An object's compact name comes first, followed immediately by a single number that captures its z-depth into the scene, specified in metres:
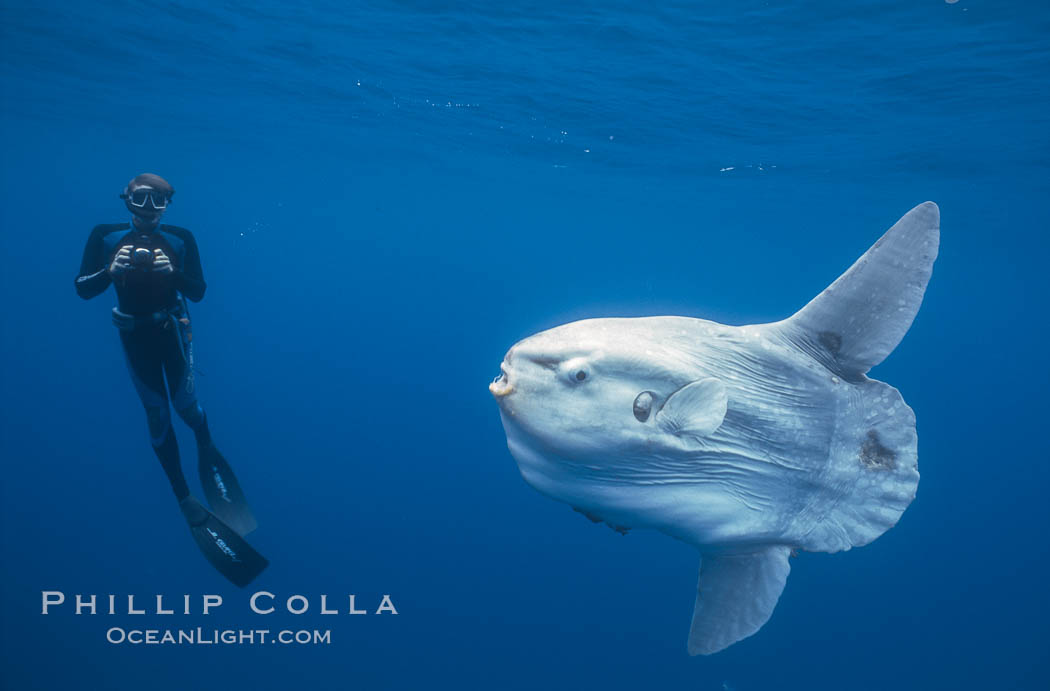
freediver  4.35
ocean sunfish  2.20
